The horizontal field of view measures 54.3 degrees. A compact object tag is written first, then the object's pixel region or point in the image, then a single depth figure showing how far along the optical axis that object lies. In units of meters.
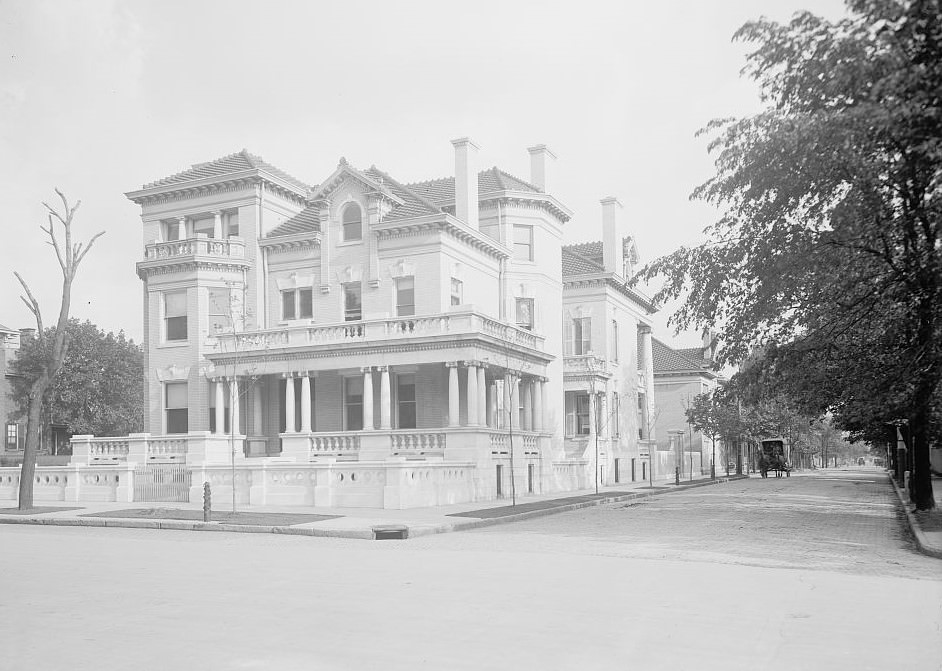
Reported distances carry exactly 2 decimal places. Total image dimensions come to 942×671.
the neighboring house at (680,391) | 74.62
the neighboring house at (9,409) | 59.28
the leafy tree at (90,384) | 62.34
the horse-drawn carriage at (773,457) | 66.12
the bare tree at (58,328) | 27.25
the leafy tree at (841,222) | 12.76
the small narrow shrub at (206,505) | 21.75
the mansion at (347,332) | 31.81
